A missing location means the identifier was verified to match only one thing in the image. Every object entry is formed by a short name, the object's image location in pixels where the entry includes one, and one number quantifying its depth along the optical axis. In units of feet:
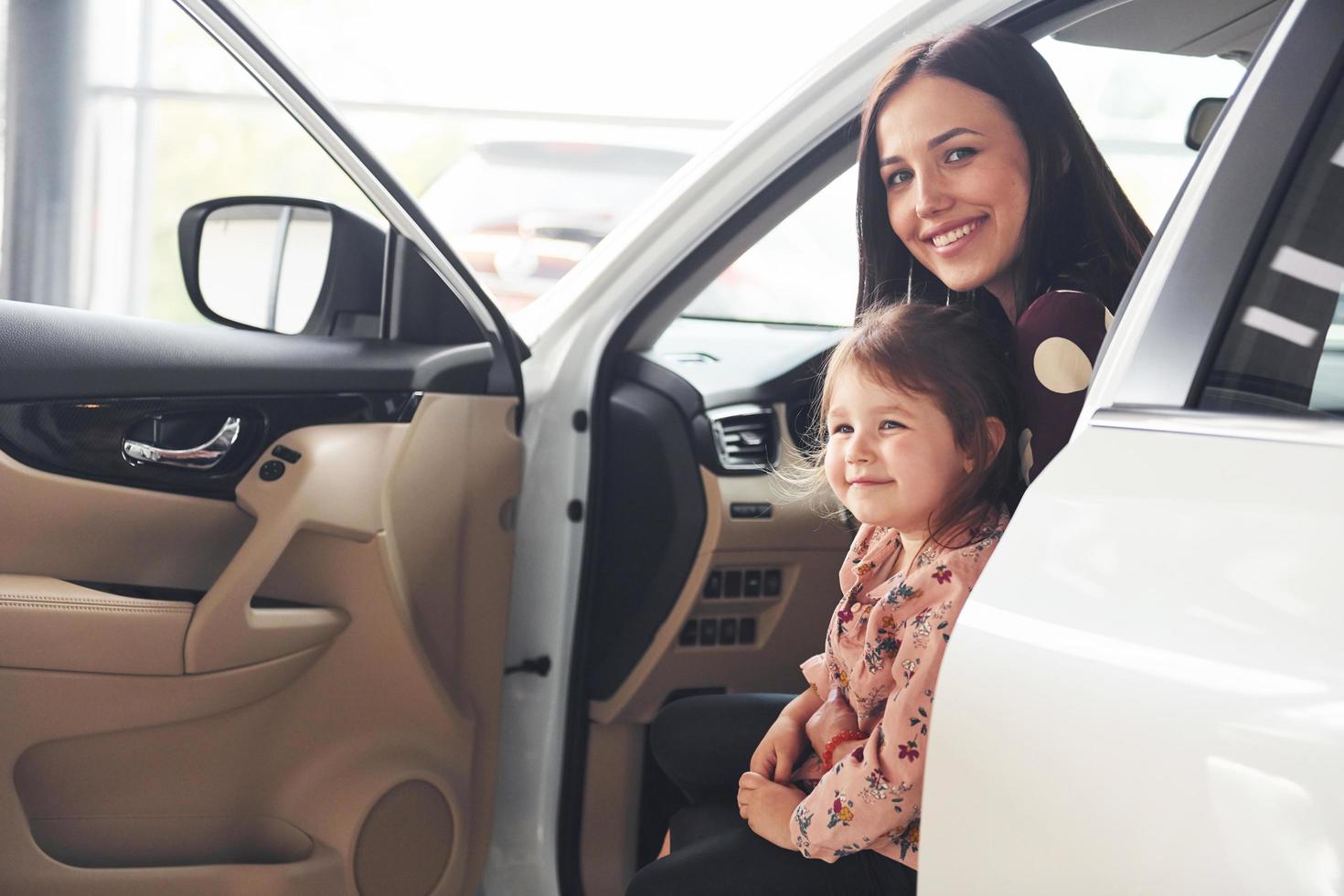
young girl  4.37
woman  5.15
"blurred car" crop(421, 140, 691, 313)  25.02
